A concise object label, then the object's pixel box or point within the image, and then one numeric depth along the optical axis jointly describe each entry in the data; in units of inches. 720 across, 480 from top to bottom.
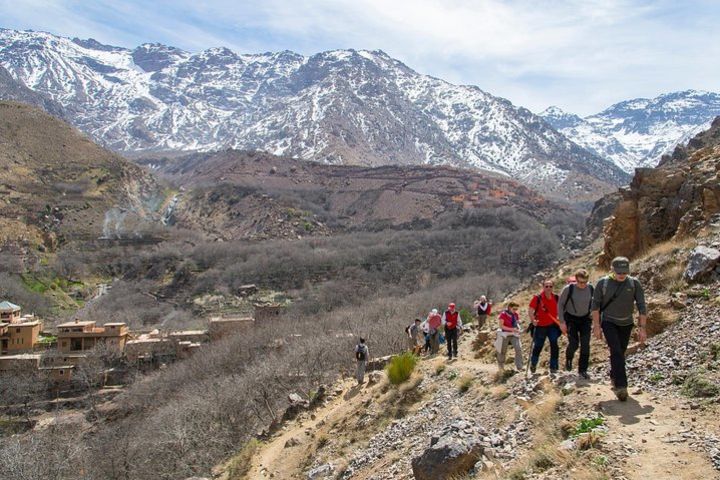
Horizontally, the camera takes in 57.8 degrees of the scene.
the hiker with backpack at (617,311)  329.7
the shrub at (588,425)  300.8
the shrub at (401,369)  604.7
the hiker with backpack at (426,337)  709.3
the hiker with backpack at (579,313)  375.9
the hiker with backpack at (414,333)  825.5
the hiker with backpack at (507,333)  482.9
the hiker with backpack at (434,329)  693.3
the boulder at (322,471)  491.8
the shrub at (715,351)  344.8
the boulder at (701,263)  446.3
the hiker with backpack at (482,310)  717.3
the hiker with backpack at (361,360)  722.2
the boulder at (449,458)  315.0
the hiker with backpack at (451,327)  601.0
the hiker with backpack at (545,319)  418.6
